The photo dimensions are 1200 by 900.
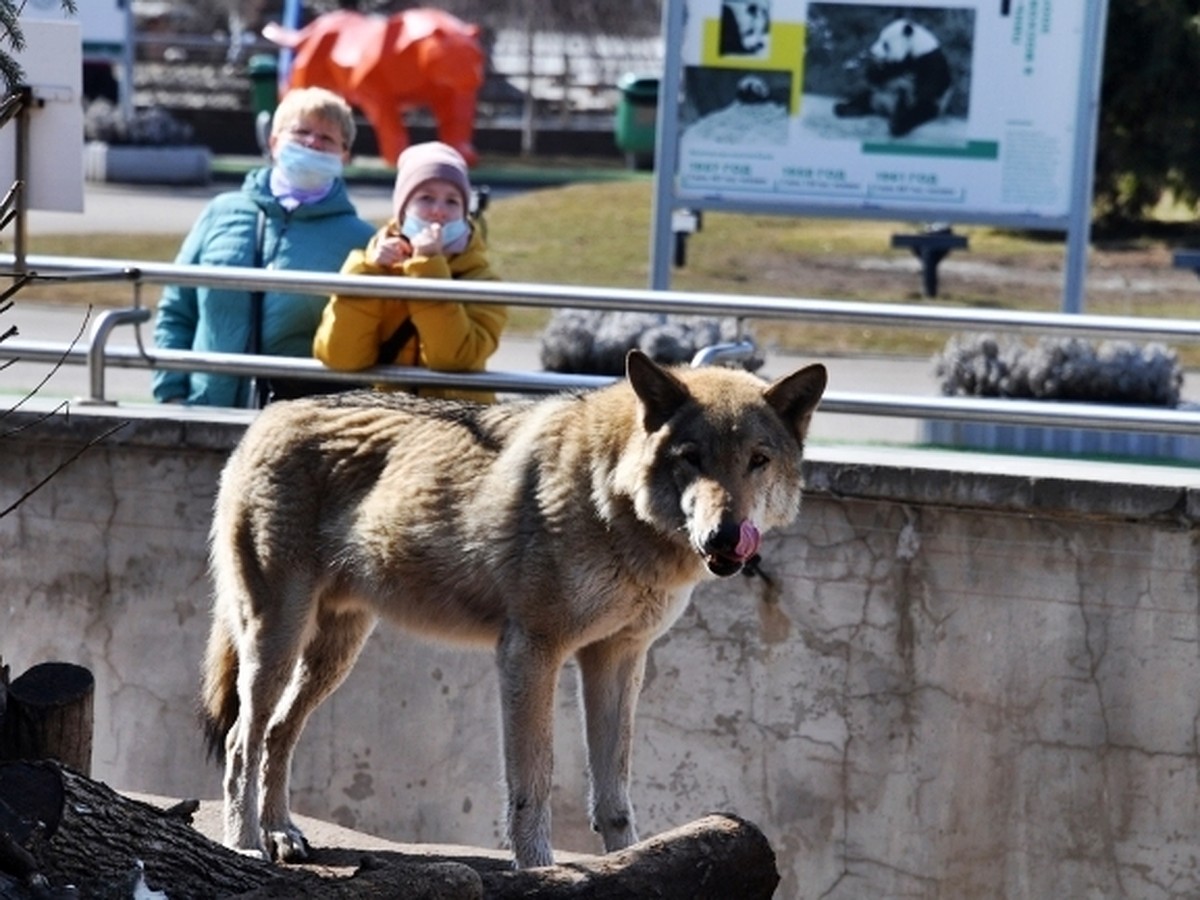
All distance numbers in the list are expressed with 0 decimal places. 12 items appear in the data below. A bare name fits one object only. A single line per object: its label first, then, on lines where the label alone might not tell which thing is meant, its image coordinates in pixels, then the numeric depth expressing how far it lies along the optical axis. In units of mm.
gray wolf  10828
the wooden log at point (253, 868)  8906
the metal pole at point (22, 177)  12219
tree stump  10484
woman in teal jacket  15359
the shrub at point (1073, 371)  23187
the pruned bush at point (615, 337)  22547
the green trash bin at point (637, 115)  70187
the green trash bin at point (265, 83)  72437
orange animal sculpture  55156
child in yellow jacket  14742
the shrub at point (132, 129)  67500
